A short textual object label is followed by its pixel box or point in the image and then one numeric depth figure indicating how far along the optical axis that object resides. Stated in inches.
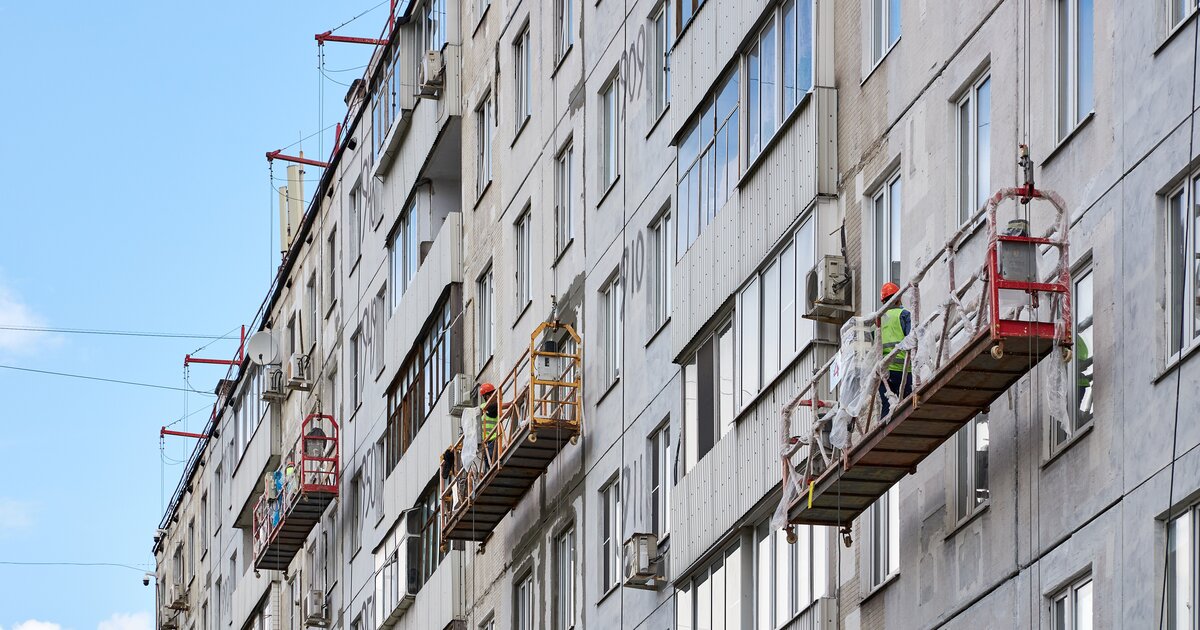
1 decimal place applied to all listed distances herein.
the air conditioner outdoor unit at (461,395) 1835.6
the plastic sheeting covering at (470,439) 1690.5
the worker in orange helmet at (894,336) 999.0
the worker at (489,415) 1663.4
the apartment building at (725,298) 884.6
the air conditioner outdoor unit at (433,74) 1977.1
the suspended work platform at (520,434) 1594.5
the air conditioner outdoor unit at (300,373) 2491.4
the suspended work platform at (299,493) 2295.8
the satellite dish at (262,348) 2613.2
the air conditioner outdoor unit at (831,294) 1122.7
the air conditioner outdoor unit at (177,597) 3206.2
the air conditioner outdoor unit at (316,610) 2330.2
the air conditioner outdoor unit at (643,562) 1392.7
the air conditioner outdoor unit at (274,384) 2583.7
